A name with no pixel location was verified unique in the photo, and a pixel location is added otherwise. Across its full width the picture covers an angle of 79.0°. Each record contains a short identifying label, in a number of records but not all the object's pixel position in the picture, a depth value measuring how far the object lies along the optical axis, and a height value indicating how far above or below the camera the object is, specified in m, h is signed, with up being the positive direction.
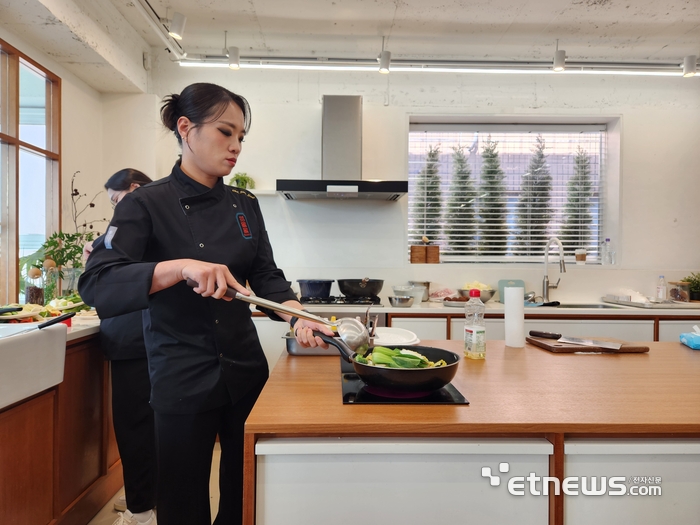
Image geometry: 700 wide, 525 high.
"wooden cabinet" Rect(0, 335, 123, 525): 1.54 -0.83
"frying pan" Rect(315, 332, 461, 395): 1.09 -0.31
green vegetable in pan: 1.18 -0.28
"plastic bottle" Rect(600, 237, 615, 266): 4.01 +0.09
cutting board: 1.74 -0.36
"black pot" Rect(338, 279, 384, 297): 3.38 -0.23
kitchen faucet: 3.72 -0.17
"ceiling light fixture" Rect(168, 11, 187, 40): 2.72 +1.49
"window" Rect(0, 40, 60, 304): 2.51 +0.58
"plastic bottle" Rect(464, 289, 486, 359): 1.62 -0.28
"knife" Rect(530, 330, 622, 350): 1.76 -0.35
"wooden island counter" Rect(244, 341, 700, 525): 0.98 -0.38
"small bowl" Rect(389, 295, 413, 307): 3.28 -0.32
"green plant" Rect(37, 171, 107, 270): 2.27 +0.01
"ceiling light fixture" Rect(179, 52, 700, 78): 3.23 +1.54
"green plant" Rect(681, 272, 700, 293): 3.71 -0.16
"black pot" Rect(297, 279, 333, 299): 3.36 -0.23
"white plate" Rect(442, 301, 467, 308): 3.33 -0.34
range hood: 3.50 +0.97
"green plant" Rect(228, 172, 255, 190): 3.62 +0.65
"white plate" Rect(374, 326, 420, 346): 1.64 -0.32
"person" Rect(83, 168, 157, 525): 1.95 -0.73
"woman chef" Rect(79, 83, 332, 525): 1.17 -0.14
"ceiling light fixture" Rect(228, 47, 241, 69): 3.16 +1.48
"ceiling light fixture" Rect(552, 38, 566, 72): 3.22 +1.54
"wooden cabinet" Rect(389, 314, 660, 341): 3.17 -0.49
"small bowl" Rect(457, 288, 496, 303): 3.53 -0.28
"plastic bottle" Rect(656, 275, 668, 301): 3.82 -0.23
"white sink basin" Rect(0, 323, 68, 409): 1.27 -0.35
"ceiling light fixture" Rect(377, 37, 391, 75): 3.25 +1.52
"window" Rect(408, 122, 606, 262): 4.12 +0.71
